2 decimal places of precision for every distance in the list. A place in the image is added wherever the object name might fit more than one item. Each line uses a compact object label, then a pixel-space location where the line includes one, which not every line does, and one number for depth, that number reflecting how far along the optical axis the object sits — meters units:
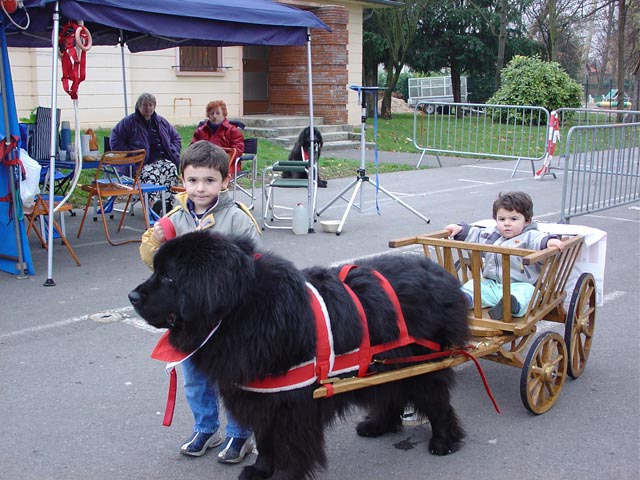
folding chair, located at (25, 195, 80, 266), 7.29
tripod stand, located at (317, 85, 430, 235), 8.99
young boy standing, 3.39
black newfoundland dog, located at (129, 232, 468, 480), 2.67
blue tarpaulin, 6.66
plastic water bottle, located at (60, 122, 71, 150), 9.02
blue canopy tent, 6.64
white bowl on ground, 9.20
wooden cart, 3.94
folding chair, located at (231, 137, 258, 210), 10.24
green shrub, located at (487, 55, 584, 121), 26.22
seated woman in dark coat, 9.57
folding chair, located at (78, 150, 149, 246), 8.30
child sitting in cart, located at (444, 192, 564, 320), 4.32
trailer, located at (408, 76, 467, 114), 31.19
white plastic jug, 9.10
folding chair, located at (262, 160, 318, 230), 9.27
